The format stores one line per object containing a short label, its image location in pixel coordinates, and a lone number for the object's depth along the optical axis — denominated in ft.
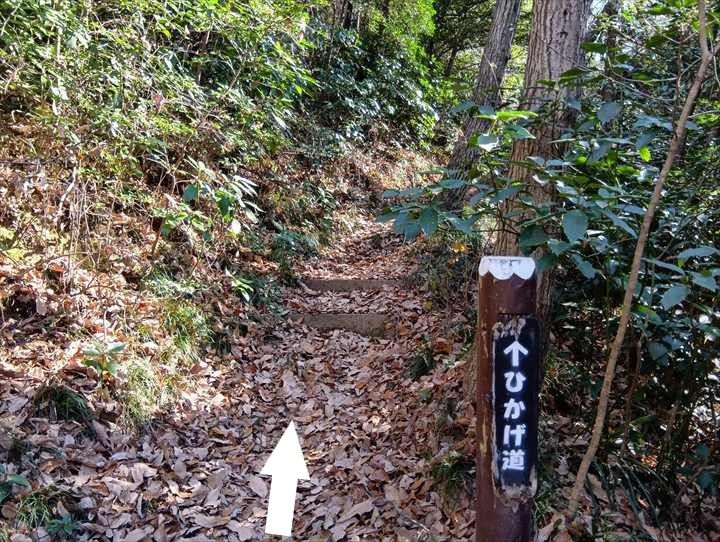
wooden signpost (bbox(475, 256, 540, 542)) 5.78
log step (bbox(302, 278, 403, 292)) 21.91
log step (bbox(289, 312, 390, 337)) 18.89
